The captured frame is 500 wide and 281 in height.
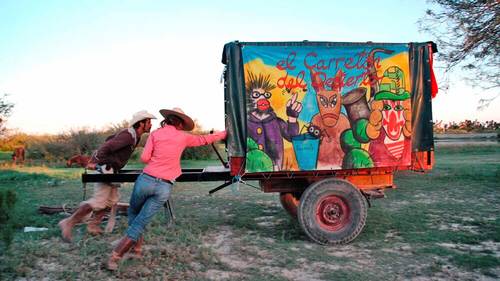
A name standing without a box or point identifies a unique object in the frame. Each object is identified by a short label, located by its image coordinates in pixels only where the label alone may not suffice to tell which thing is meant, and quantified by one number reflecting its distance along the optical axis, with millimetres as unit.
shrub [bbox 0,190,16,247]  4344
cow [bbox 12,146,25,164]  23292
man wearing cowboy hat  6258
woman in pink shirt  4961
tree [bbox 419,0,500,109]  11602
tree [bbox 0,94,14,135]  18766
